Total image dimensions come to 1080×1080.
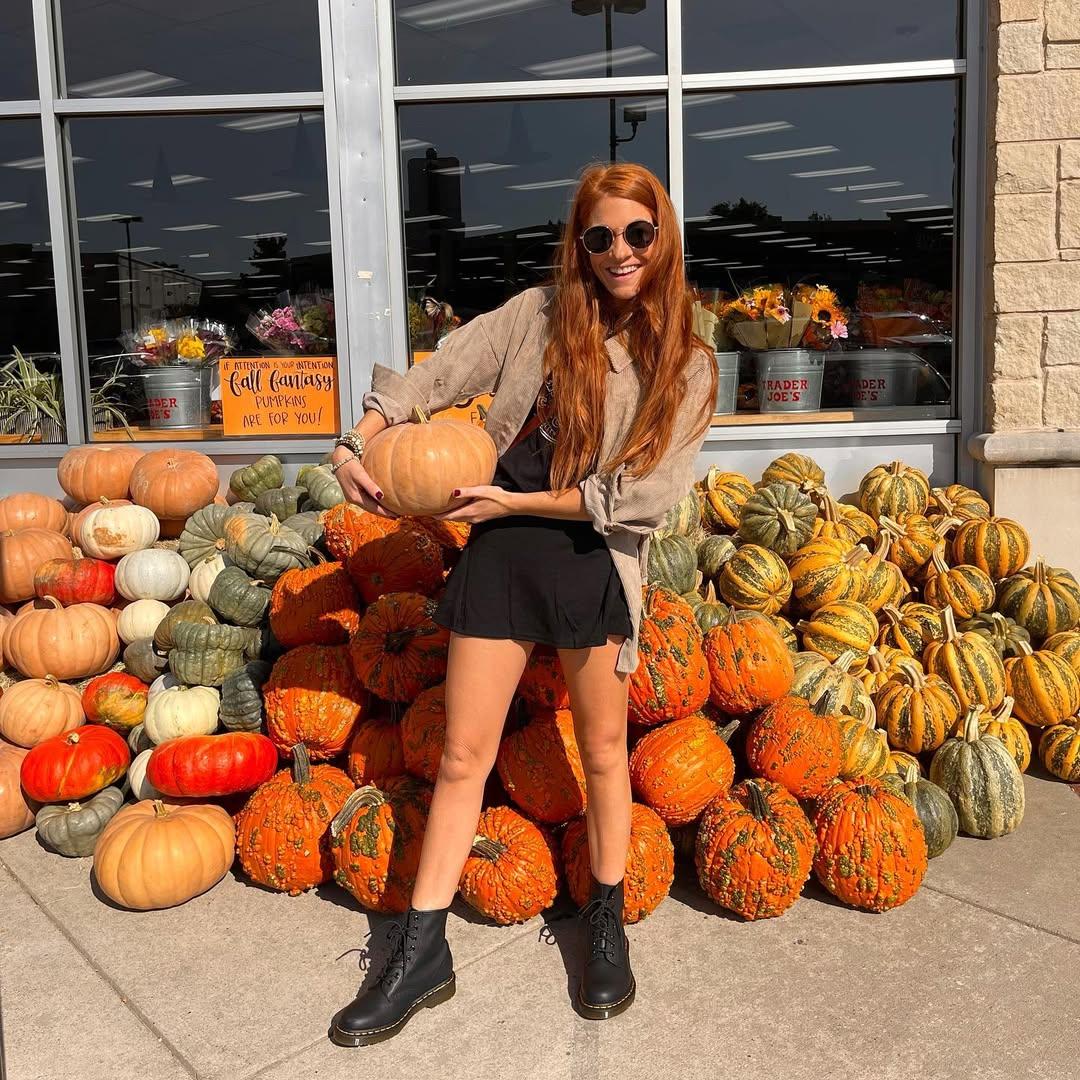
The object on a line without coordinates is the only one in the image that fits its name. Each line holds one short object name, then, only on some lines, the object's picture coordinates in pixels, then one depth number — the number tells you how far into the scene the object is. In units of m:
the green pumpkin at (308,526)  4.88
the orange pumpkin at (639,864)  3.34
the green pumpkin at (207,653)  4.33
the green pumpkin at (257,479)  5.86
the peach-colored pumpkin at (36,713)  4.40
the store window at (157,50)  6.16
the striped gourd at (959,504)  5.40
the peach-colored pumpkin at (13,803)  4.14
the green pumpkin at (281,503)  5.42
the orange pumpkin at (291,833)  3.56
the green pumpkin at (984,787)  3.95
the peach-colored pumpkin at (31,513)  5.46
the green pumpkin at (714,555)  4.77
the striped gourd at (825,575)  4.64
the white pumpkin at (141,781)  4.07
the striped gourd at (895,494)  5.51
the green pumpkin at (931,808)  3.76
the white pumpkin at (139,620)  4.76
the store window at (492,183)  6.16
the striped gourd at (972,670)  4.38
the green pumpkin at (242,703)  4.12
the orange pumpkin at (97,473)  5.63
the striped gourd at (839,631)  4.46
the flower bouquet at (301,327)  6.23
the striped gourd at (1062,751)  4.45
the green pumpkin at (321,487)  5.35
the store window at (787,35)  5.98
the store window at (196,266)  6.24
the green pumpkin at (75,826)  3.97
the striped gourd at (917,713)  4.16
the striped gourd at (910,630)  4.62
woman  2.72
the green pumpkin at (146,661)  4.56
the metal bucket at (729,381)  6.25
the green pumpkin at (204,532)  5.16
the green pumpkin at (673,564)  4.41
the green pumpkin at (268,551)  4.66
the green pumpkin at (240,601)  4.50
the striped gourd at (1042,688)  4.51
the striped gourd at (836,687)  4.09
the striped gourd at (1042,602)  4.87
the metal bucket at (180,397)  6.39
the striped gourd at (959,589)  4.89
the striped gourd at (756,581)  4.51
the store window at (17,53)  6.21
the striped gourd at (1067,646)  4.66
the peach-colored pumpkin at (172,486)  5.37
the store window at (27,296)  6.38
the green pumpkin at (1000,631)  4.71
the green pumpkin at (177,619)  4.53
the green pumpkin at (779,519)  4.87
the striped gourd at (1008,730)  4.29
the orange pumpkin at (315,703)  3.84
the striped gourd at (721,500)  5.28
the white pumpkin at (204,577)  4.87
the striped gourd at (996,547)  5.05
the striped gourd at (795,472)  5.64
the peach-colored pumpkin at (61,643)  4.62
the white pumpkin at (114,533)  5.12
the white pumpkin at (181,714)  4.15
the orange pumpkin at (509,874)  3.35
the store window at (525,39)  6.03
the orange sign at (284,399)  6.21
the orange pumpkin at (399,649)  3.77
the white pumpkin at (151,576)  4.91
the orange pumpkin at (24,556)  5.02
